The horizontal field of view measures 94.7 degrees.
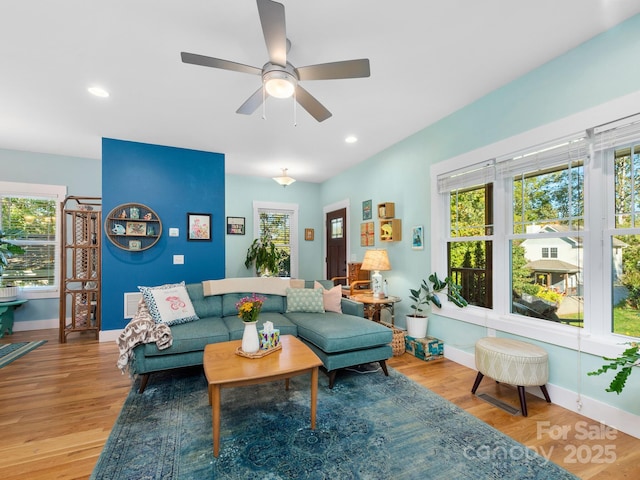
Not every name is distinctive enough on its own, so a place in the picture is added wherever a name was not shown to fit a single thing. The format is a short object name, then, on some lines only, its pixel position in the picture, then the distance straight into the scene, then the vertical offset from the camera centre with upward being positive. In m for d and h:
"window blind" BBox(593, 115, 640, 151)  1.96 +0.75
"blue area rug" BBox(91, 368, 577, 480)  1.65 -1.28
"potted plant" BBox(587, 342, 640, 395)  1.50 -0.64
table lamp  3.92 -0.30
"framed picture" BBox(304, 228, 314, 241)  6.38 +0.19
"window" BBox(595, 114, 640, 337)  2.05 +0.14
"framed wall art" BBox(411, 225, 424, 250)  3.69 +0.06
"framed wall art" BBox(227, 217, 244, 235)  5.77 +0.34
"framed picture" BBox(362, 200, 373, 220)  4.77 +0.53
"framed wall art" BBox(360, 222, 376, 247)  4.66 +0.13
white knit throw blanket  2.54 -0.82
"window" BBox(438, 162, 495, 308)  3.06 +0.14
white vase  2.24 -0.74
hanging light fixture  5.01 +1.08
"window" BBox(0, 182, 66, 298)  4.59 +0.18
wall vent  4.09 -0.83
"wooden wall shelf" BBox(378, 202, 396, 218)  4.12 +0.46
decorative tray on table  2.19 -0.83
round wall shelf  4.02 +0.23
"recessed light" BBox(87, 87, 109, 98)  2.77 +1.45
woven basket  3.46 -1.19
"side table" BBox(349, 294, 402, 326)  3.69 -0.80
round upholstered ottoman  2.25 -0.96
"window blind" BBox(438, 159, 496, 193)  2.91 +0.70
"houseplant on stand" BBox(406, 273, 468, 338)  3.29 -0.65
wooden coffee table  1.80 -0.86
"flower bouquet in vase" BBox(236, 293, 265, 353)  2.21 -0.61
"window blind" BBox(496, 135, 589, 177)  2.25 +0.72
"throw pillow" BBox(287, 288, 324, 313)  3.58 -0.71
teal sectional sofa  2.62 -0.87
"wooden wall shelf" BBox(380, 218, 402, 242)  4.05 +0.17
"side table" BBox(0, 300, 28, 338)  4.12 -1.03
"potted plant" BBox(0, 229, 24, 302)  4.23 -0.15
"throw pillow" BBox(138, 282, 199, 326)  2.96 -0.64
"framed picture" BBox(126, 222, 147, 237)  4.09 +0.21
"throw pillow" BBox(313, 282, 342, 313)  3.63 -0.71
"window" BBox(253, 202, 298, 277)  6.09 +0.27
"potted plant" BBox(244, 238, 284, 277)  5.62 -0.29
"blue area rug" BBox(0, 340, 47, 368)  3.31 -1.31
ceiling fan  1.64 +1.15
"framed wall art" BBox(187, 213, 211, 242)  4.44 +0.24
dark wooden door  5.58 -0.01
